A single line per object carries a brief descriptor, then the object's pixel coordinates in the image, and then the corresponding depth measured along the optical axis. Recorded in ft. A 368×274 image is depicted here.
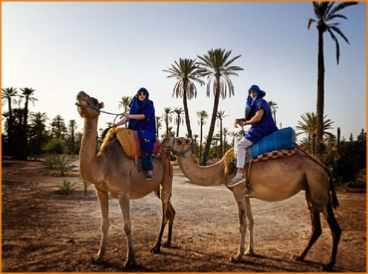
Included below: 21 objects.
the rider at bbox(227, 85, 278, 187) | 18.43
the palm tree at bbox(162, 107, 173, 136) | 186.18
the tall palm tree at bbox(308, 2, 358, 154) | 71.41
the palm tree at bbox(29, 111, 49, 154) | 192.22
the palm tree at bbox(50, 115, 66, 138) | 245.39
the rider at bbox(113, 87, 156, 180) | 18.75
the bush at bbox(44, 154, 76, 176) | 59.75
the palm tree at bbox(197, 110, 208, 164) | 189.72
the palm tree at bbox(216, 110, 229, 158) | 194.24
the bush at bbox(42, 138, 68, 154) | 106.63
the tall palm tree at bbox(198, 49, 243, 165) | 98.53
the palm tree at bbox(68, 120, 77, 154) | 264.97
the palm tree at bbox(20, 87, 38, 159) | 118.11
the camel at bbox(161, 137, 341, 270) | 17.35
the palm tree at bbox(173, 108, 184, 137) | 178.21
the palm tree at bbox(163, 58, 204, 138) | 105.19
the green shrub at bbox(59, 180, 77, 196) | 38.04
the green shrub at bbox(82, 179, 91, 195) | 39.84
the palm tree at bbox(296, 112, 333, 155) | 99.81
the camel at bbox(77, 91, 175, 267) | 15.84
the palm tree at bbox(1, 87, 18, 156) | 120.12
